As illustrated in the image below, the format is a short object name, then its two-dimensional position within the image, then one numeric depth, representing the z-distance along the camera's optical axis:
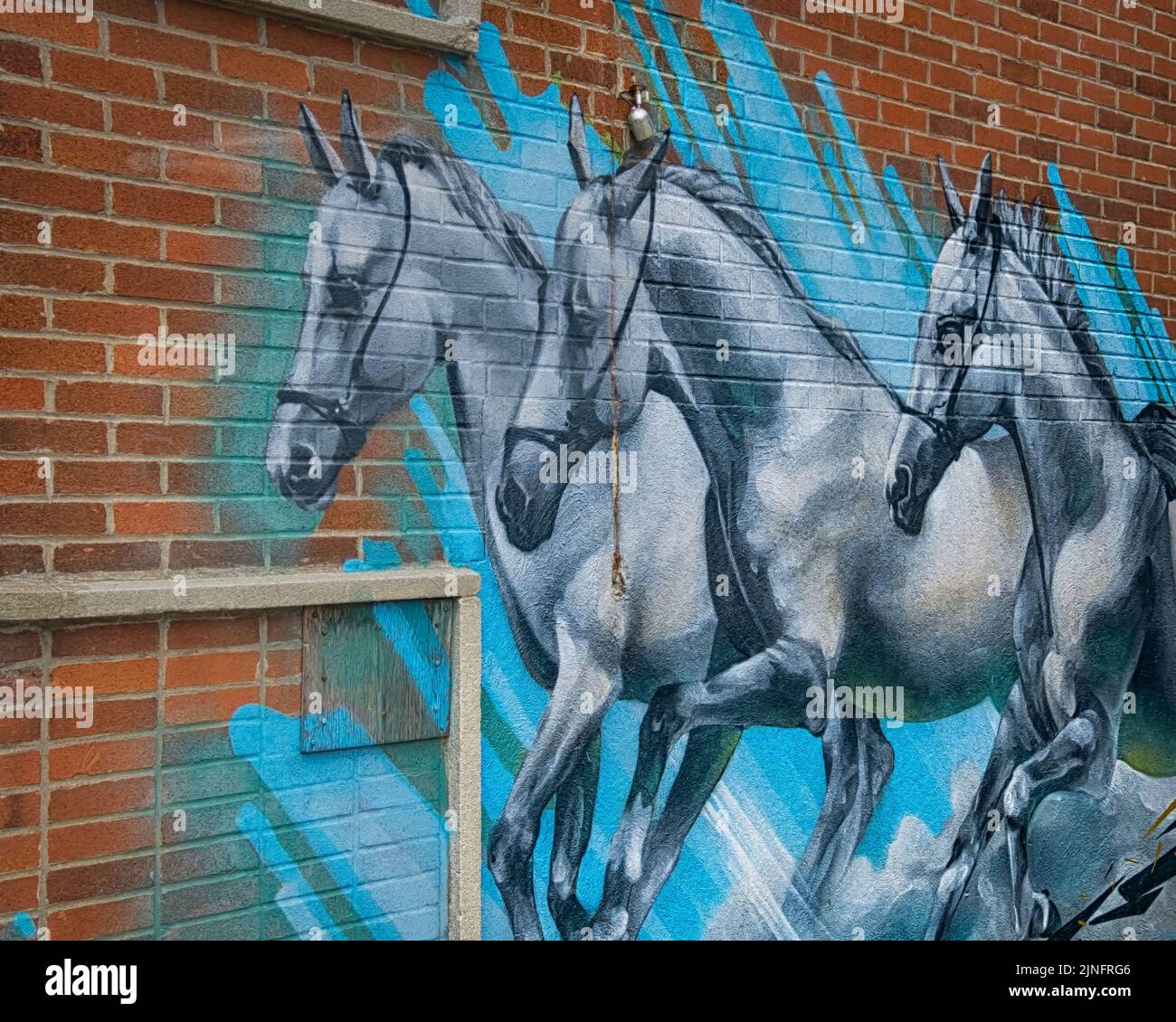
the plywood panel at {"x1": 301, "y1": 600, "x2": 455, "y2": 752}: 3.10
